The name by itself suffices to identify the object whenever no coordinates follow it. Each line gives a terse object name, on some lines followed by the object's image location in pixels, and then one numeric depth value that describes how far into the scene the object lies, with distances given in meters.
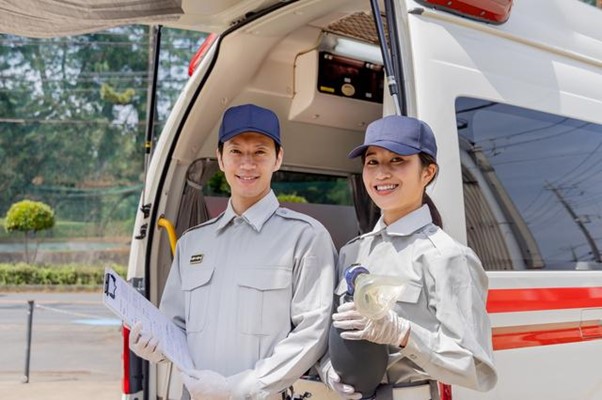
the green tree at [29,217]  20.95
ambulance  2.38
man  1.99
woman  1.76
